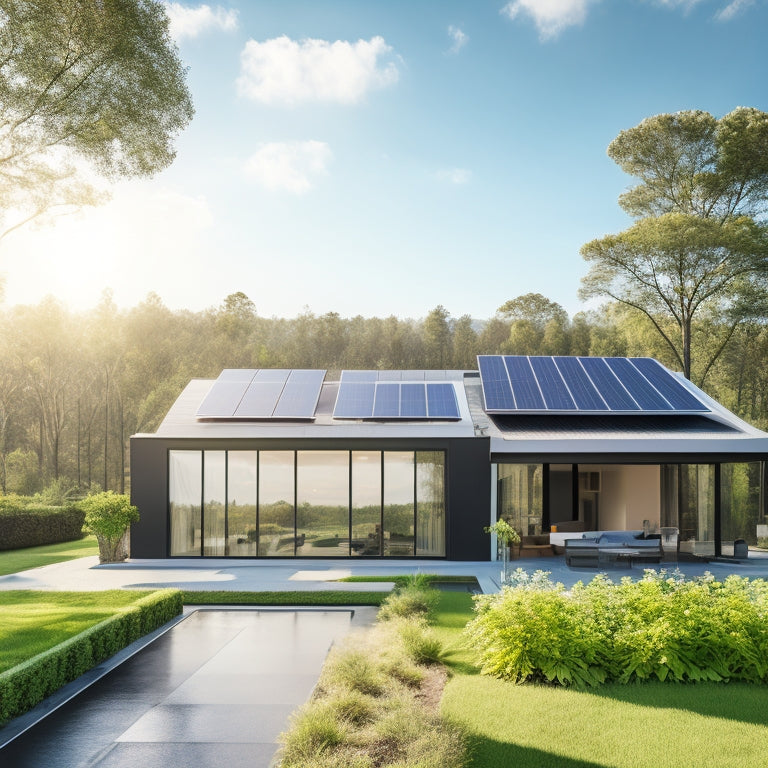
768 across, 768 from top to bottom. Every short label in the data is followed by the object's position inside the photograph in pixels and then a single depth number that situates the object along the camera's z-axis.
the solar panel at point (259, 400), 17.16
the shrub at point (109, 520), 15.58
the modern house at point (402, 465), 16.09
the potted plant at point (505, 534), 13.27
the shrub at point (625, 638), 7.23
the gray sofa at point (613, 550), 15.17
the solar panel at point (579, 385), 17.50
